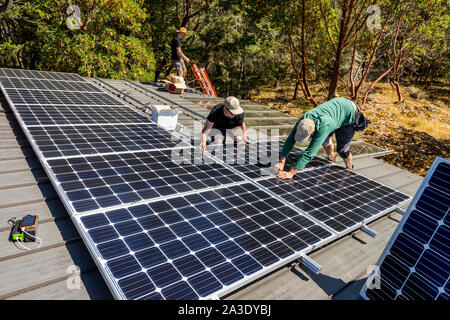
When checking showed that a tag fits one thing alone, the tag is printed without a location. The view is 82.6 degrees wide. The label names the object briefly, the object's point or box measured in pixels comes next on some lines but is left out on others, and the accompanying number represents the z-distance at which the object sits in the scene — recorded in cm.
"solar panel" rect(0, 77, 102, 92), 954
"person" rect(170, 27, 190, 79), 1417
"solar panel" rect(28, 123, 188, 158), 535
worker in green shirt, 587
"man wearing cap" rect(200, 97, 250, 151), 706
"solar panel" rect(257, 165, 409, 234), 470
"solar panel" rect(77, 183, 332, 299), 287
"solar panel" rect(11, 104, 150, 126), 668
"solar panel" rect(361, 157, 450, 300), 292
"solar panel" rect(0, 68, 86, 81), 1123
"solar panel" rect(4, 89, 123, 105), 803
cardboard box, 1394
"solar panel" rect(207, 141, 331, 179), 600
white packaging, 802
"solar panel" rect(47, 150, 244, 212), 399
